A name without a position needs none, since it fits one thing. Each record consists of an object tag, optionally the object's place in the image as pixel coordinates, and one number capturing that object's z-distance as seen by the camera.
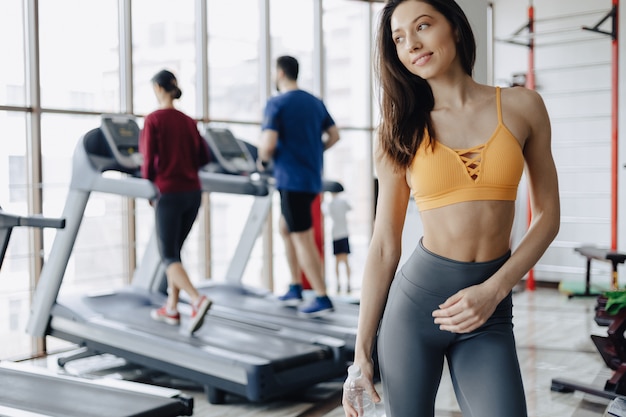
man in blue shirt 4.25
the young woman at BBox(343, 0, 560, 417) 1.37
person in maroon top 3.93
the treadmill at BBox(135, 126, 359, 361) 4.31
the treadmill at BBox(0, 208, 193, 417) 2.53
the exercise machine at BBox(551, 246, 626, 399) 3.66
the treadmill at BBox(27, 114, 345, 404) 3.56
